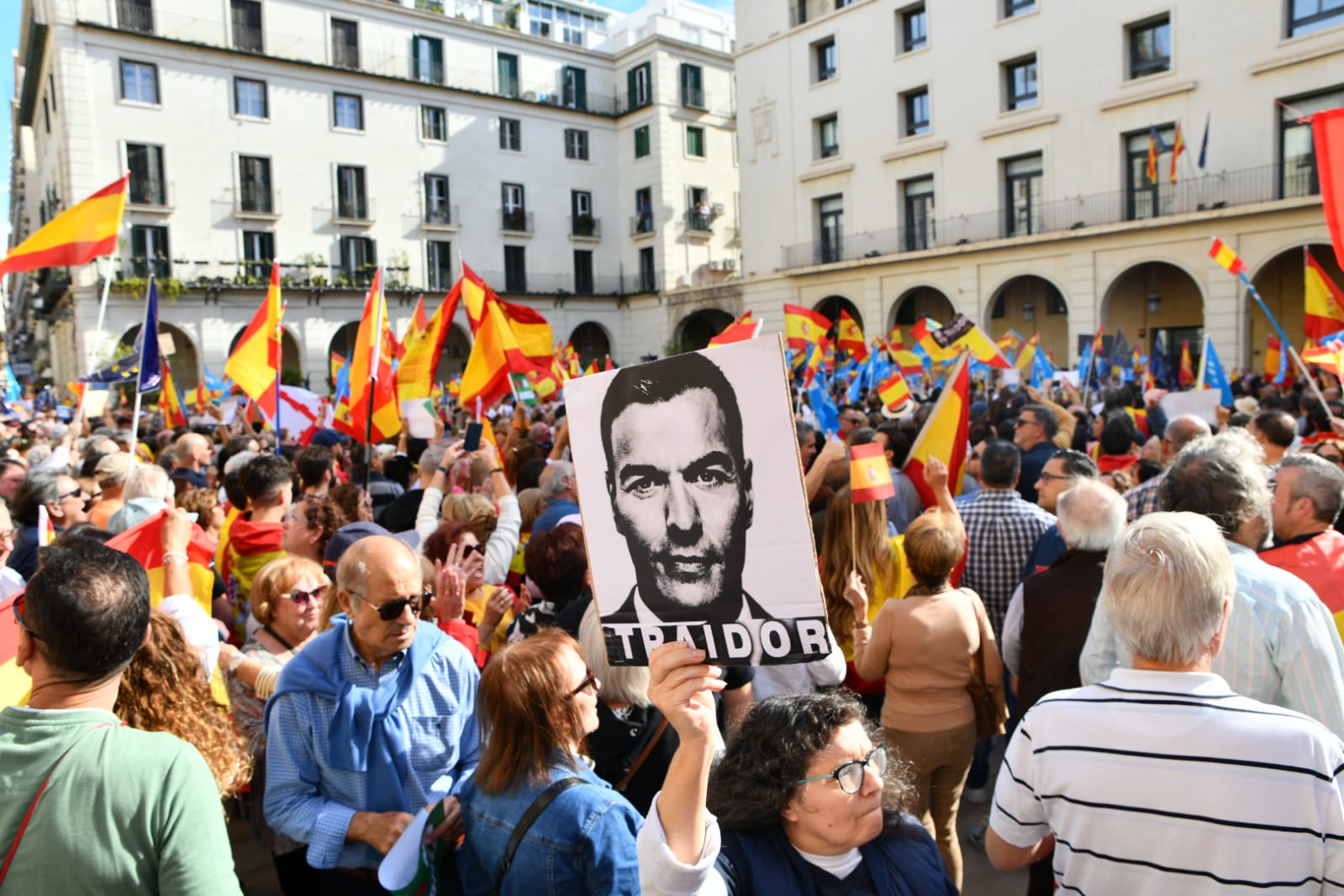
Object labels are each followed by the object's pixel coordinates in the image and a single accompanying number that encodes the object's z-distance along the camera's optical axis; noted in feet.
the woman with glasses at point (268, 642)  10.33
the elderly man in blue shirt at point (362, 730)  8.29
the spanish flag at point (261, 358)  27.50
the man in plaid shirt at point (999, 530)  15.16
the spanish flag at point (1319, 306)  34.06
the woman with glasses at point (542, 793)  6.79
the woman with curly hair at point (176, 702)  7.23
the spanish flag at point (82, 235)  20.95
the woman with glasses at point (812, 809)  6.26
